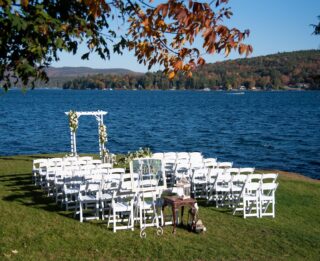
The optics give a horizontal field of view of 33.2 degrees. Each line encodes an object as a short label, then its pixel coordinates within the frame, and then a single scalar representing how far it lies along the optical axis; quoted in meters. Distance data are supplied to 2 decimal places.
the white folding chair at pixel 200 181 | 14.27
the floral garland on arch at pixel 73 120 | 22.09
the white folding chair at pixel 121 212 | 10.63
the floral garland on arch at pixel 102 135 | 21.44
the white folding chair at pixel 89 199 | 11.34
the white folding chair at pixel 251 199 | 12.32
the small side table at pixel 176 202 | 10.64
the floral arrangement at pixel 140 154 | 19.08
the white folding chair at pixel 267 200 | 12.26
